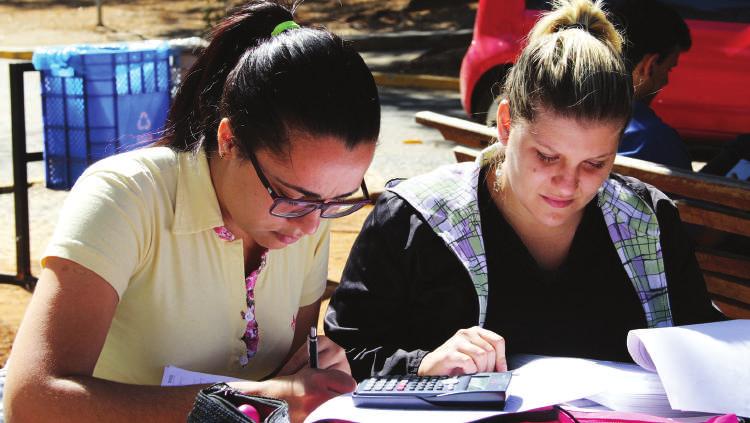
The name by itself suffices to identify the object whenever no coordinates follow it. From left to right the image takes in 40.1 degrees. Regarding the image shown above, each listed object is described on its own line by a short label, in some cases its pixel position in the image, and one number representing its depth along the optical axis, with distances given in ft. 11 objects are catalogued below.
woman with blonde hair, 7.49
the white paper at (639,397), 5.99
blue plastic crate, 16.84
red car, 23.13
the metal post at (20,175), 14.33
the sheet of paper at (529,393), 5.30
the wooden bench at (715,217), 9.68
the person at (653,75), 11.16
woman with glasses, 5.36
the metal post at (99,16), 44.27
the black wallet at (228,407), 4.60
